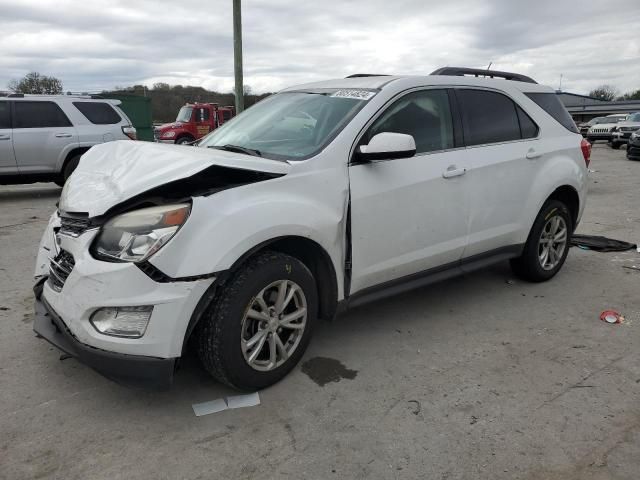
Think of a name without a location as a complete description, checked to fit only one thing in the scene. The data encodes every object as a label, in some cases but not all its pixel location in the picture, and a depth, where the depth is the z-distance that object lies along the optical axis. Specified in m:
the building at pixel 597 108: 47.91
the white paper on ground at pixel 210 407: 2.79
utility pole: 13.18
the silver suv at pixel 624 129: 22.95
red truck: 21.30
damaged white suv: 2.52
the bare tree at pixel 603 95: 74.65
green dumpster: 19.41
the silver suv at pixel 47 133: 9.47
